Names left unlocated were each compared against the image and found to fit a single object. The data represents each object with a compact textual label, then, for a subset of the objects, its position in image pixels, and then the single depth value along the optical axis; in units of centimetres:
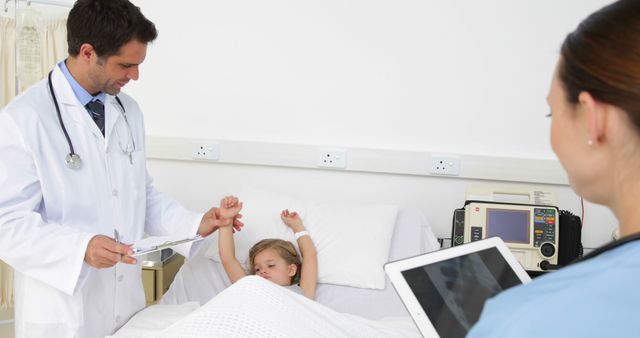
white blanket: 129
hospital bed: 137
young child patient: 211
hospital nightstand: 232
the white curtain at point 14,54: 230
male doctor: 148
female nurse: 56
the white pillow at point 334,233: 214
